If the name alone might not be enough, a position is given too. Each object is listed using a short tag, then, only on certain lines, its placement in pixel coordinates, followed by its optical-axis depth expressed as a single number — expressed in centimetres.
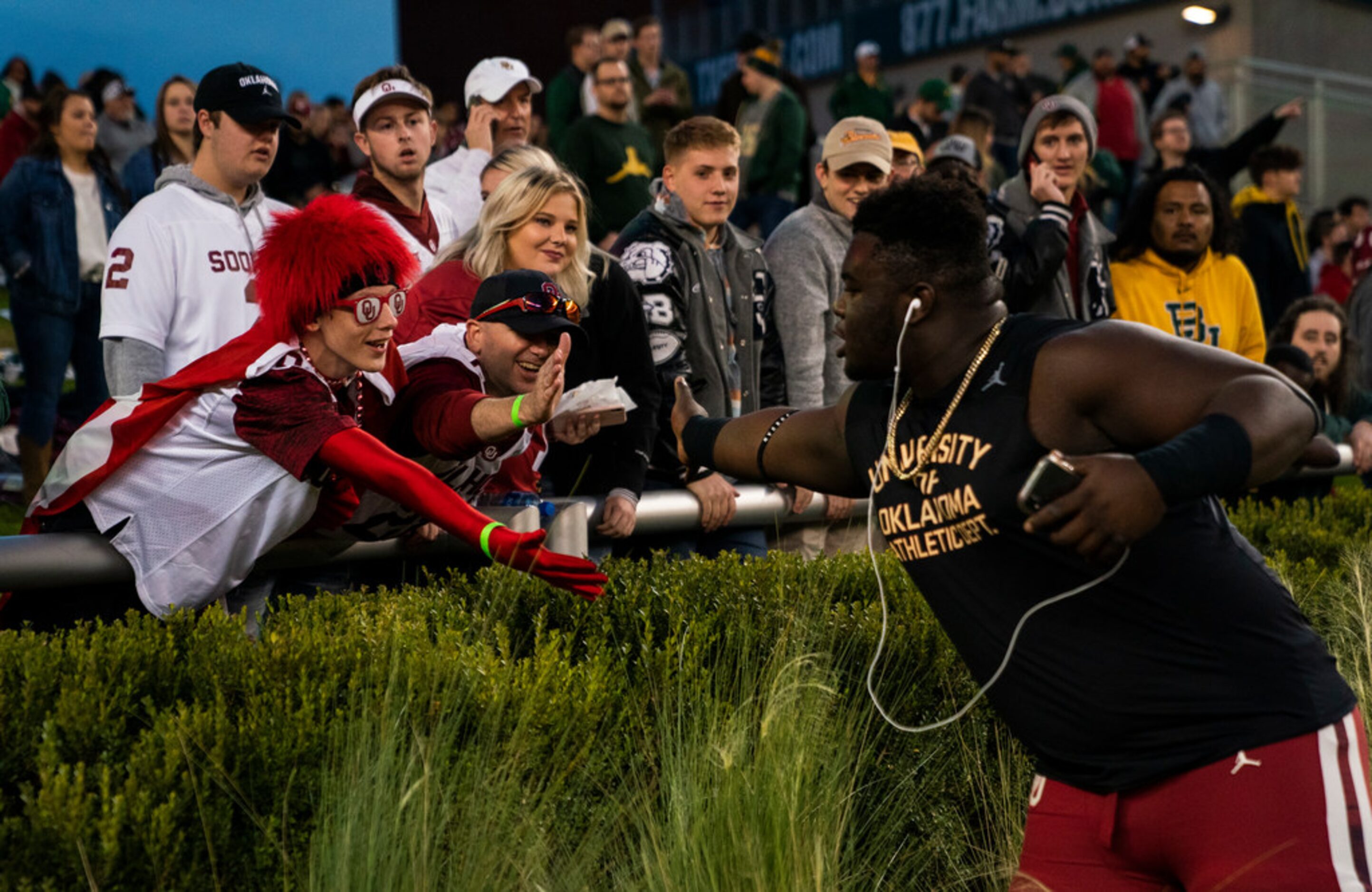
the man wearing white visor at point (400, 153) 660
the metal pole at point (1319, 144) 2281
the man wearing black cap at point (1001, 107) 1576
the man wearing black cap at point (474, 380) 445
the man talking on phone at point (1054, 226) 719
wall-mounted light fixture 1684
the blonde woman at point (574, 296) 529
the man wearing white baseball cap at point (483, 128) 734
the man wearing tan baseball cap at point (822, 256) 696
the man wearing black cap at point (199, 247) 541
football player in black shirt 284
